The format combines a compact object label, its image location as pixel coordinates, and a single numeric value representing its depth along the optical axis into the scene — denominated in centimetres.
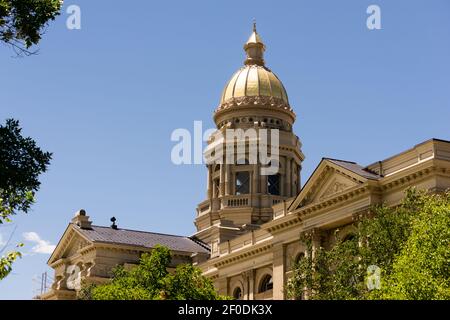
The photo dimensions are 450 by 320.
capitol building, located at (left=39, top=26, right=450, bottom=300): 5275
